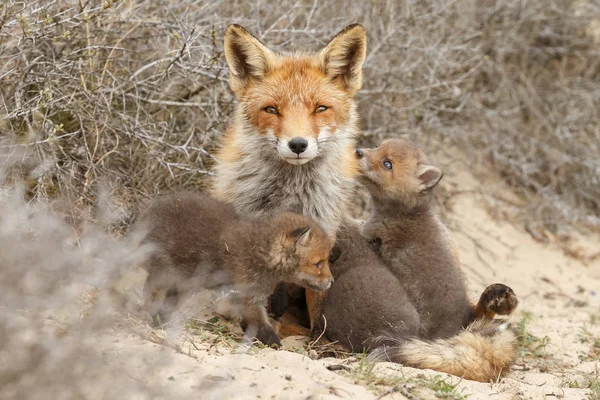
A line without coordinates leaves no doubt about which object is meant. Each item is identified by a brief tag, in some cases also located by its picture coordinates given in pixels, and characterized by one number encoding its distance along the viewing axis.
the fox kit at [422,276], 9.86
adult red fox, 10.32
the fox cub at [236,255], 9.80
